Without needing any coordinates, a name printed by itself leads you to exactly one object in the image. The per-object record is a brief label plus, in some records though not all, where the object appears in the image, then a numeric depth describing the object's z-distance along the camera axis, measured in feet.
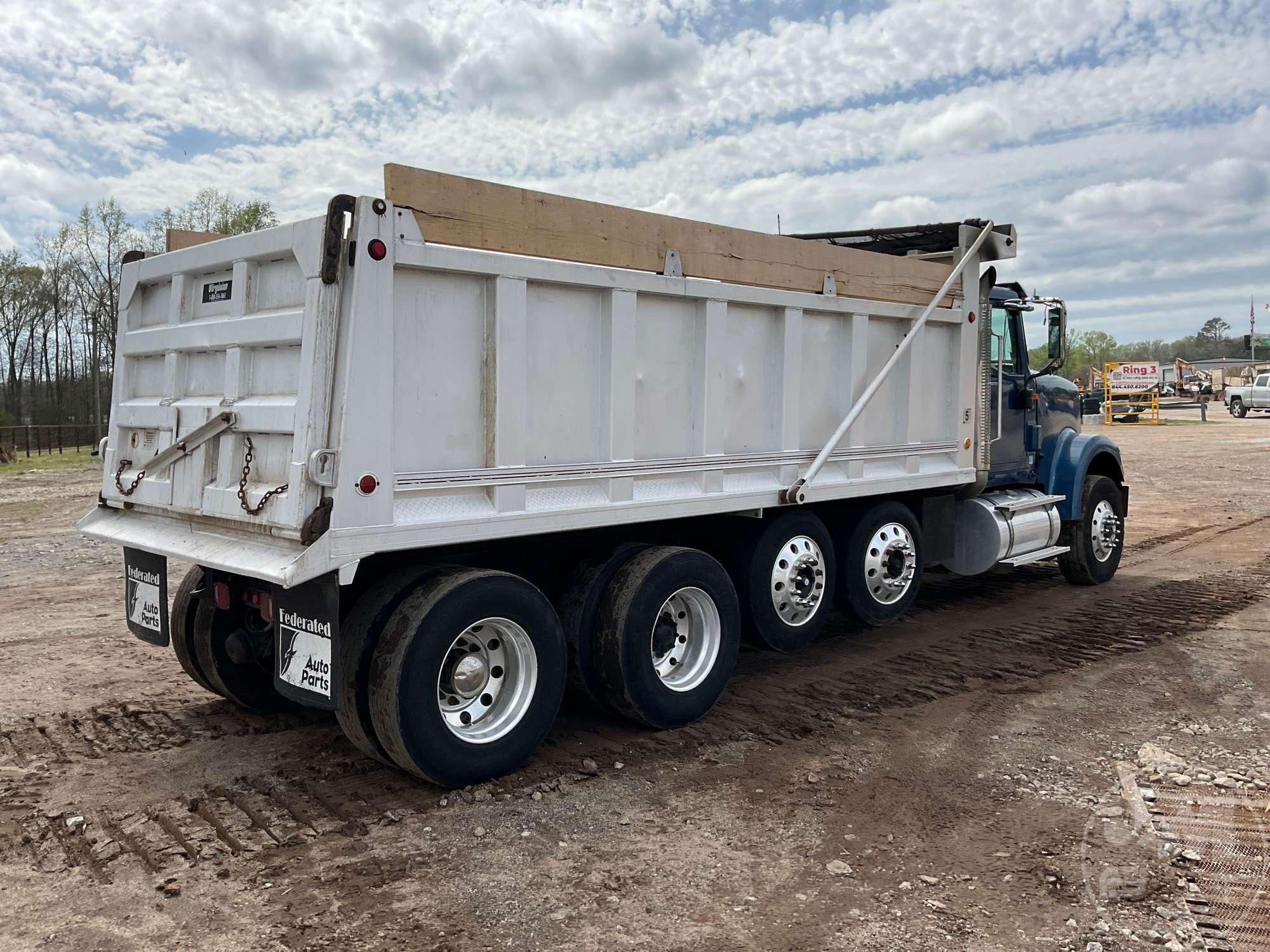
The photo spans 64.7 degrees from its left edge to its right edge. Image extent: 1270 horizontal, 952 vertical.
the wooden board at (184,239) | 19.52
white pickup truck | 144.36
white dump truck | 14.61
